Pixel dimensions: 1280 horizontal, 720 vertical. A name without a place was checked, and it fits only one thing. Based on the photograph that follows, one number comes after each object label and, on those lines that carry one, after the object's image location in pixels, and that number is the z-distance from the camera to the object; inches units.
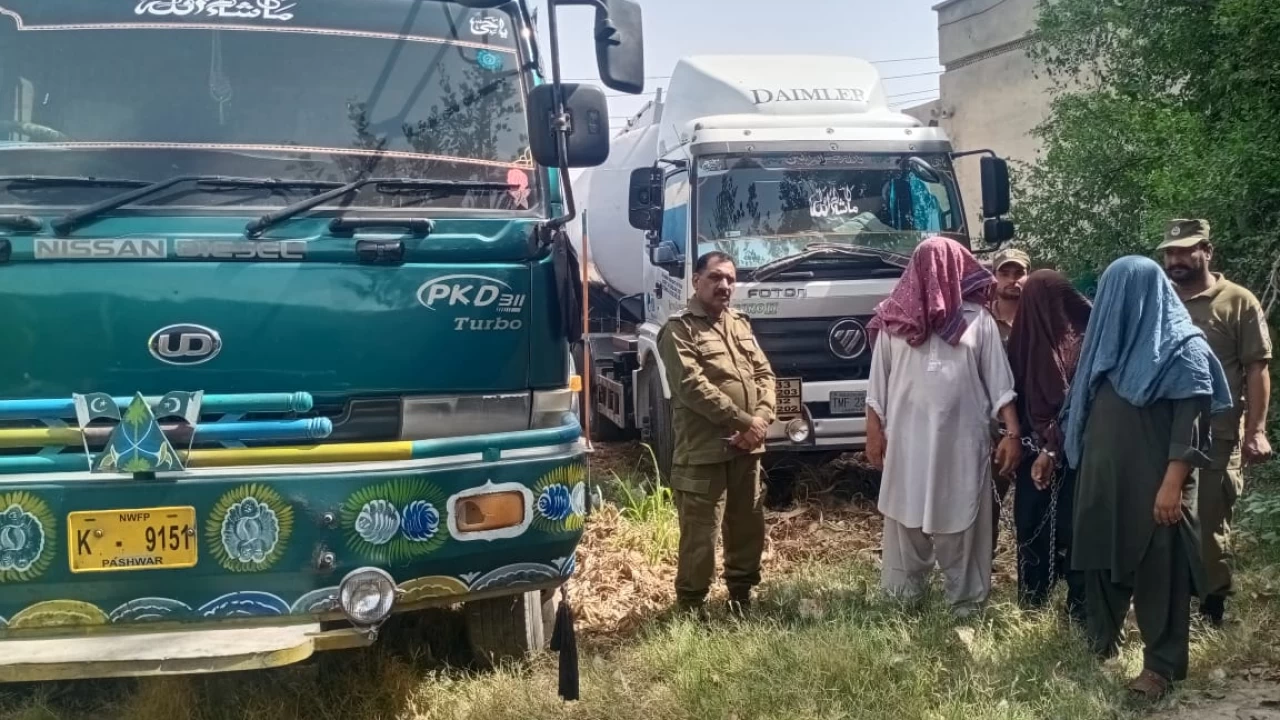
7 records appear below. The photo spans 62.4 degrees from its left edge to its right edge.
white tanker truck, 263.6
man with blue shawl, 142.6
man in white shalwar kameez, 176.7
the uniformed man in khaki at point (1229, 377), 174.2
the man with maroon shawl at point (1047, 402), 175.9
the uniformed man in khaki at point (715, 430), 181.0
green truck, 124.5
